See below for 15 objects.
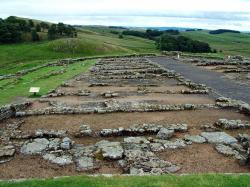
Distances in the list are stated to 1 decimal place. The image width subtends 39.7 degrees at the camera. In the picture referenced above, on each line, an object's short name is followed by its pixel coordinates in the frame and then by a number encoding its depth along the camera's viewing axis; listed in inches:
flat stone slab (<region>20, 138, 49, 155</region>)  537.9
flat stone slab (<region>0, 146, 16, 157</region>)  524.0
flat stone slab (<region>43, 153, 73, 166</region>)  498.0
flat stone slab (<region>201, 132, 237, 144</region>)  580.4
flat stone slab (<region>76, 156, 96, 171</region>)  479.2
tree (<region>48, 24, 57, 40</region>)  3718.0
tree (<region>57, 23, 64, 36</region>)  3793.3
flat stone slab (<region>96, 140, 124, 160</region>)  510.7
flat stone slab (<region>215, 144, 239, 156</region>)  526.6
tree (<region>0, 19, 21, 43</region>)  3371.1
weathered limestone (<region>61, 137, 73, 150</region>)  548.9
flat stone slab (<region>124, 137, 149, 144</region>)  574.6
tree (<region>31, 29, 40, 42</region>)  3592.5
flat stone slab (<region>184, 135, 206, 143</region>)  581.6
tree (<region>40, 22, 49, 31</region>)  4297.5
